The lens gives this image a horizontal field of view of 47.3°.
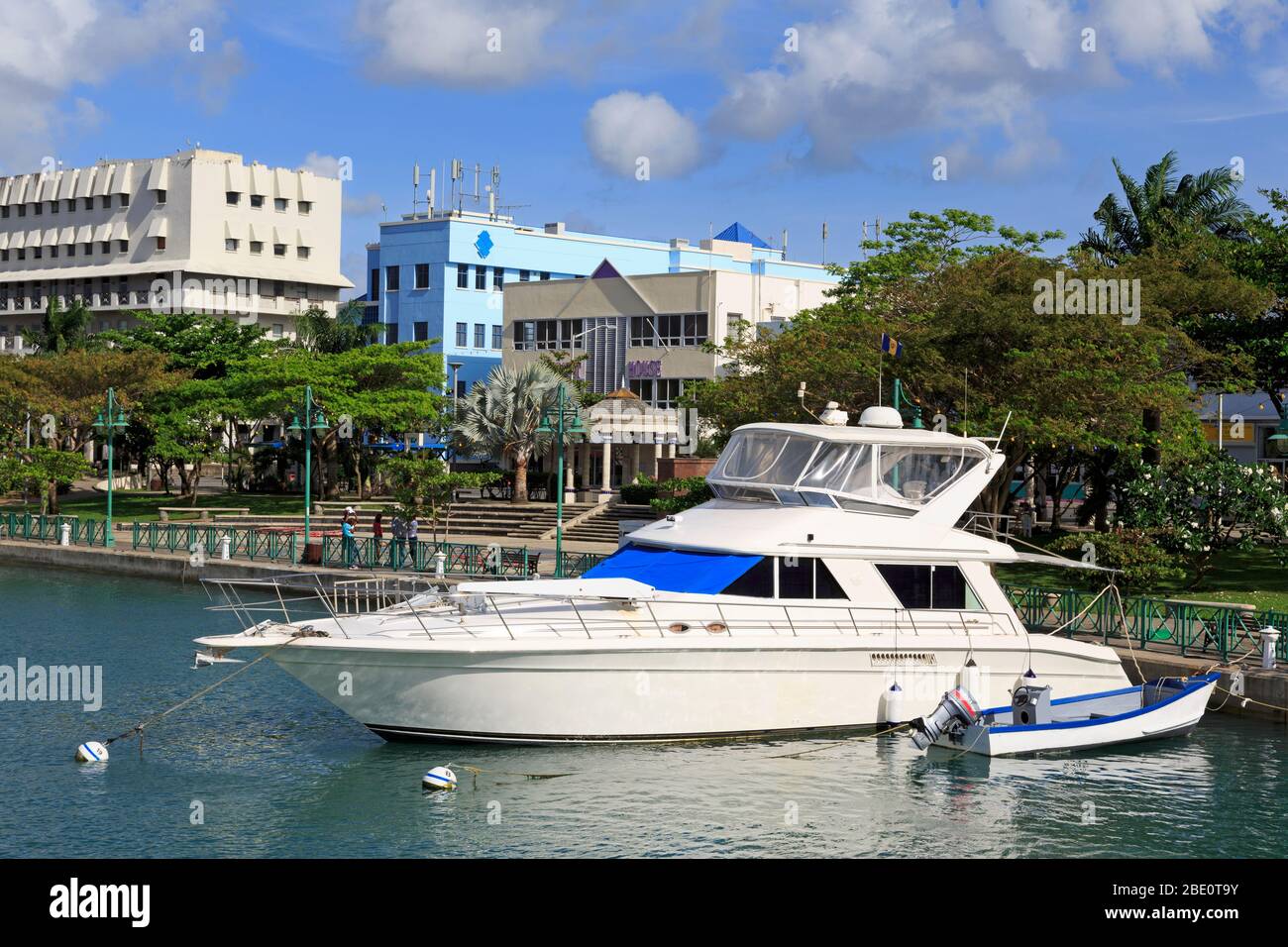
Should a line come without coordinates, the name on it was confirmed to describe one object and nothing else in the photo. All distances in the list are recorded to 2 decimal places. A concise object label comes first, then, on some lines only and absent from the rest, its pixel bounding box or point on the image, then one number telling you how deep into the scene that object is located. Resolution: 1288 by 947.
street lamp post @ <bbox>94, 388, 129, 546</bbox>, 49.62
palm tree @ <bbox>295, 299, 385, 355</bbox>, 72.12
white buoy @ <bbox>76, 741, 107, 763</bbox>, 20.22
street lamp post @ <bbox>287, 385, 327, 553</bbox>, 42.86
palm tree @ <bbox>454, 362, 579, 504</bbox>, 57.62
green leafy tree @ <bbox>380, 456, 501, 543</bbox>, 43.88
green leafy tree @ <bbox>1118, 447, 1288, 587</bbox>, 32.81
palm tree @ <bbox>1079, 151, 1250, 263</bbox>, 53.88
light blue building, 91.81
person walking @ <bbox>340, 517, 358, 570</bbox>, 40.28
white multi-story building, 102.19
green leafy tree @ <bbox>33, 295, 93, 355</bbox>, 81.44
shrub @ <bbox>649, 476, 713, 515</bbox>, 46.69
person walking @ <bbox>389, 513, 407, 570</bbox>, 39.65
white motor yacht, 20.42
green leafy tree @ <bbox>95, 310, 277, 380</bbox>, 71.94
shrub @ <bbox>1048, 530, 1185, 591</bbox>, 31.23
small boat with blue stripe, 21.41
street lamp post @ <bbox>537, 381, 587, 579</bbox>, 37.61
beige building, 68.31
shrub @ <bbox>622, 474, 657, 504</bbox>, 52.88
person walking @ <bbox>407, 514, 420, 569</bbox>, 42.50
